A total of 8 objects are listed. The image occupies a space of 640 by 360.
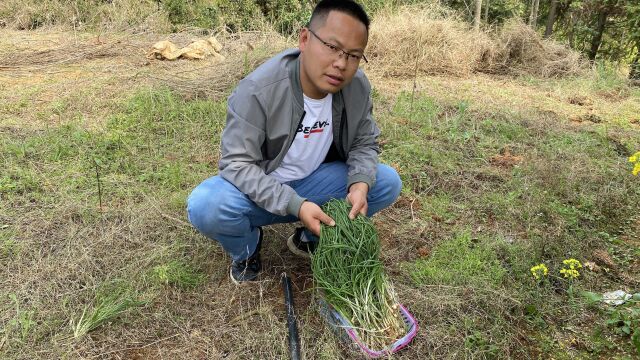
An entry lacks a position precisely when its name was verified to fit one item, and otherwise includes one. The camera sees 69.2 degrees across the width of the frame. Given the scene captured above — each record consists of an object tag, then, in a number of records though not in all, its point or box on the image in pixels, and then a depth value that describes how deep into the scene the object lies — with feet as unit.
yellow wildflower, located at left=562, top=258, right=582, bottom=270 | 6.90
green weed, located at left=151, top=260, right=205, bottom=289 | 6.86
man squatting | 6.02
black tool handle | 5.89
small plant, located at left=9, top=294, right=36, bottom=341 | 5.88
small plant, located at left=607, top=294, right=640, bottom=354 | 6.34
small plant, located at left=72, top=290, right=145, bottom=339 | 5.94
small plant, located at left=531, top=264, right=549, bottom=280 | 6.88
